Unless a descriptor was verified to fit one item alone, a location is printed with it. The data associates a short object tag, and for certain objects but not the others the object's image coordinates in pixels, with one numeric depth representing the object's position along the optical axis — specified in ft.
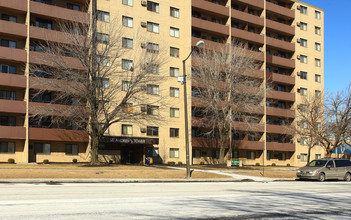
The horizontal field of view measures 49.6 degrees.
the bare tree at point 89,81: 112.06
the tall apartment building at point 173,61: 138.92
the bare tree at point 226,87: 144.05
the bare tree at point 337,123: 142.24
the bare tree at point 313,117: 152.35
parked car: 89.51
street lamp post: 84.74
